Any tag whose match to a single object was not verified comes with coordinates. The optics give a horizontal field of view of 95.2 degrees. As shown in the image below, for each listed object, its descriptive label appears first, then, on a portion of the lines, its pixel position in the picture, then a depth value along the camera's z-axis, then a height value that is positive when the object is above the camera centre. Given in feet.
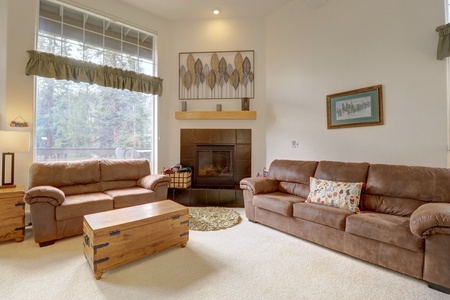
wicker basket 13.09 -1.64
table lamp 7.93 +0.35
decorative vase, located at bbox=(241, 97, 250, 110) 13.89 +3.49
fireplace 14.24 -0.04
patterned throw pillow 7.72 -1.53
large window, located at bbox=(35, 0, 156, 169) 10.50 +3.18
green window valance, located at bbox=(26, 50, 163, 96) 9.70 +4.44
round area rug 9.42 -3.22
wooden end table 7.51 -2.28
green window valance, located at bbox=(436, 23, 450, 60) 7.24 +4.07
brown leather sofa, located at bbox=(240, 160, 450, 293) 5.33 -2.04
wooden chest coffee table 5.80 -2.49
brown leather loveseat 7.55 -1.71
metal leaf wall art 14.24 +5.57
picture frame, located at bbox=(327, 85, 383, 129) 9.29 +2.31
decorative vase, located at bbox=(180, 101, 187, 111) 14.29 +3.38
